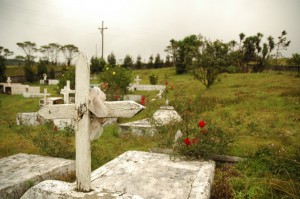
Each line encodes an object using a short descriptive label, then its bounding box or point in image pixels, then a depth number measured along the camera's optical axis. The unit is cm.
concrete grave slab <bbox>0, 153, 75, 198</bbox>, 347
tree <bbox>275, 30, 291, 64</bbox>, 3800
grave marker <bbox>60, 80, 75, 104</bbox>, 1018
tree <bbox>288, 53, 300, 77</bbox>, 3020
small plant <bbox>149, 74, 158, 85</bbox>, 2605
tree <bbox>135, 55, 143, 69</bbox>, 5228
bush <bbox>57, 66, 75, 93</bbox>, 1827
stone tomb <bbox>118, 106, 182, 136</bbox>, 776
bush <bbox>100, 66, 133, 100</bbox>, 1606
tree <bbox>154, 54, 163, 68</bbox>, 5222
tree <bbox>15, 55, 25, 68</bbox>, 6760
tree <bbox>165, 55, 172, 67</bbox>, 5234
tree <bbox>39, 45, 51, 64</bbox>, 7231
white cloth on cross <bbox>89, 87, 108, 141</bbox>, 215
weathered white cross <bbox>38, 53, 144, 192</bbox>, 214
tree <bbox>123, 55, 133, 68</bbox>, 5033
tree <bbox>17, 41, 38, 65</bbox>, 6738
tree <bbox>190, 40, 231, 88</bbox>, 1783
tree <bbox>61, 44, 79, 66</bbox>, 7200
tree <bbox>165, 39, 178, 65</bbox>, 4763
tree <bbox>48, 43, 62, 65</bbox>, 7264
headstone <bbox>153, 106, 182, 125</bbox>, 780
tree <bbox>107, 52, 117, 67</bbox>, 4628
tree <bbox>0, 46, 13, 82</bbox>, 3220
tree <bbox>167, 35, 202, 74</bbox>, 1927
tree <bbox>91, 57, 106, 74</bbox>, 3761
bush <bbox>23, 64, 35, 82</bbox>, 3876
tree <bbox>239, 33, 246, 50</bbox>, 4152
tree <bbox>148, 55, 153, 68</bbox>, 5266
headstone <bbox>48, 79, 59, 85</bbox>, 3789
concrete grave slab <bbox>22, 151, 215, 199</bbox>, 333
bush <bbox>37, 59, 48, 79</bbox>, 3988
